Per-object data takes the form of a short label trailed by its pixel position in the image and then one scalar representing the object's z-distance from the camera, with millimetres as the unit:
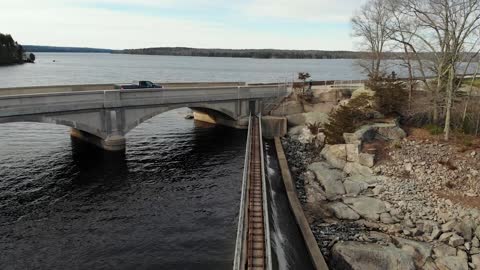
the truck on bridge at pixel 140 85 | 41406
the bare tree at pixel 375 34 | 48347
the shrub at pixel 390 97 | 37750
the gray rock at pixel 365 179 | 27516
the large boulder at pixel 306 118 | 45141
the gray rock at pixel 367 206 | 23766
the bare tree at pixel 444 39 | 28656
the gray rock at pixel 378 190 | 26091
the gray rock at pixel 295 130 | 44509
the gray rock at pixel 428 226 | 21922
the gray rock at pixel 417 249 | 19328
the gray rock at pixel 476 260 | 19019
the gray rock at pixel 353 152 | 30734
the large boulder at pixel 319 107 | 49625
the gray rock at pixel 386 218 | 23125
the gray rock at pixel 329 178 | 27325
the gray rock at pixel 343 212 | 23766
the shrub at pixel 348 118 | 35000
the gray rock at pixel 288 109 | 49469
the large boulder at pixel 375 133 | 32656
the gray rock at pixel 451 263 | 18766
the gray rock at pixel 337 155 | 31458
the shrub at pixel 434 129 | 32250
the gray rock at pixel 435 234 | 21297
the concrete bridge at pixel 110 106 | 29859
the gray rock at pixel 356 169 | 28941
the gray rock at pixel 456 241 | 20562
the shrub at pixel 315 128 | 41431
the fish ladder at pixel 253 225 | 16594
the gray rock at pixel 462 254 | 19564
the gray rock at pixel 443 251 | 19797
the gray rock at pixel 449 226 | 21714
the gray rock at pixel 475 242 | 20688
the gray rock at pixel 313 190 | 26766
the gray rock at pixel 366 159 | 29500
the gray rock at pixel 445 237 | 21031
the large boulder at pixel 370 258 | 18656
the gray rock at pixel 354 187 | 26823
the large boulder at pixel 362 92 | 41344
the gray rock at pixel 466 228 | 21297
